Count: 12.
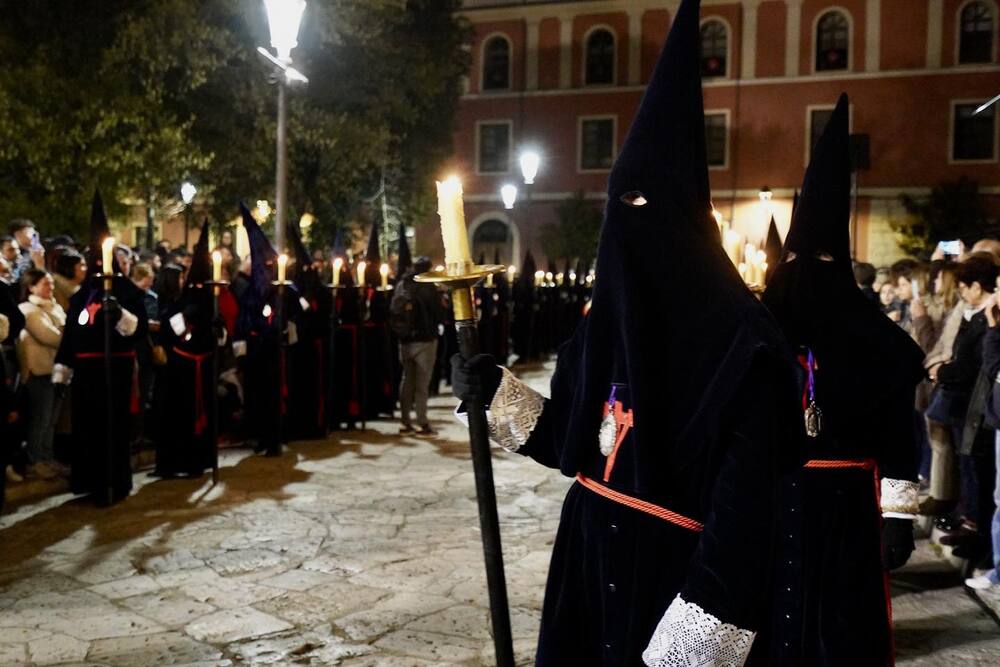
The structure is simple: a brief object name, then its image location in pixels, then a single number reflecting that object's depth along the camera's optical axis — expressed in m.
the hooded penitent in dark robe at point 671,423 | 2.41
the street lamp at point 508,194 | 20.62
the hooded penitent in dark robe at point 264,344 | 10.52
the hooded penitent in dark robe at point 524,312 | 23.50
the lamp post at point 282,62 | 10.81
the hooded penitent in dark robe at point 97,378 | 8.09
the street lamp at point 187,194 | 20.86
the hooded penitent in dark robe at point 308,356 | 11.63
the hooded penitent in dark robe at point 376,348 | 13.50
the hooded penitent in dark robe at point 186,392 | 9.24
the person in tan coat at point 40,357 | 8.30
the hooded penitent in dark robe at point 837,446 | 3.66
